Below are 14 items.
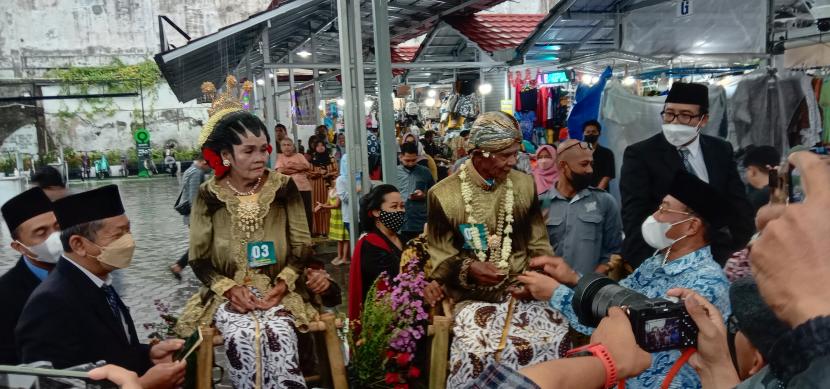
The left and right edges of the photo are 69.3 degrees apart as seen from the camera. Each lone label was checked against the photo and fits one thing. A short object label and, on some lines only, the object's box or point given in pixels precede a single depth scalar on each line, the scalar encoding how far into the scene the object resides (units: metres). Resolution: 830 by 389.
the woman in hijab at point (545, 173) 5.45
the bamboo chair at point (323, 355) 3.08
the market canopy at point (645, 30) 7.48
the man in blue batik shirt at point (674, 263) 2.26
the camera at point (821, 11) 3.55
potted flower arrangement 3.46
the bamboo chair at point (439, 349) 3.14
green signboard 23.61
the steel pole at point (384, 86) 4.96
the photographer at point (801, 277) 0.83
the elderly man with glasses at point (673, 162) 3.62
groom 3.02
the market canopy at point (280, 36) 8.92
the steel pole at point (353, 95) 4.74
